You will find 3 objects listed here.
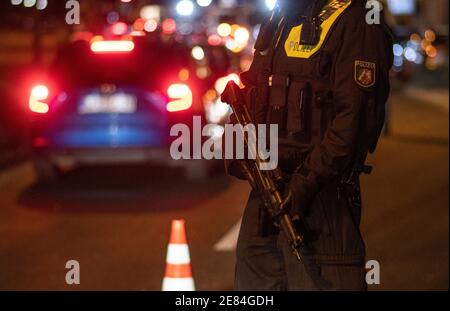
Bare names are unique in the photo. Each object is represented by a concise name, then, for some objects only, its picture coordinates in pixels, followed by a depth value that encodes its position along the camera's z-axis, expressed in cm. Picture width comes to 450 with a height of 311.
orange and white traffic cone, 1215
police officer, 809
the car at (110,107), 2255
